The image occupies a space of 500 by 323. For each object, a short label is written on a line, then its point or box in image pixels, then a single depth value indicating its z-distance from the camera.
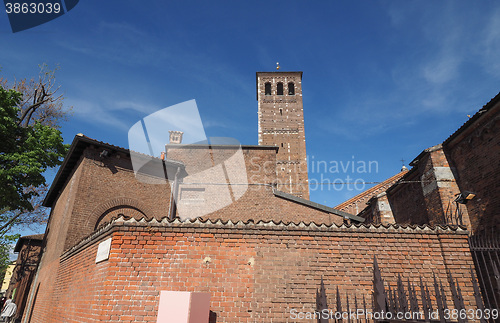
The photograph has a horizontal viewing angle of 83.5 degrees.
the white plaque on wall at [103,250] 5.95
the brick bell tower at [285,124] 30.05
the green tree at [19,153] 11.21
